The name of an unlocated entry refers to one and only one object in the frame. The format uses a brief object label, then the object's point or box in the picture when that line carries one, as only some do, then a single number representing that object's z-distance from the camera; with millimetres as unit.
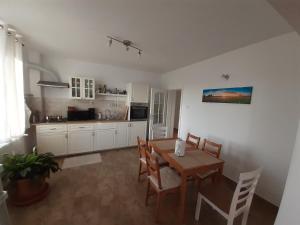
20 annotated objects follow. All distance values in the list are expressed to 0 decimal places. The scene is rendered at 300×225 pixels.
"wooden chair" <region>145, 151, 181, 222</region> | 1618
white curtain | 1811
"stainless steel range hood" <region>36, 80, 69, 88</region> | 3035
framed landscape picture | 2293
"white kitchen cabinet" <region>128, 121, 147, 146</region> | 3985
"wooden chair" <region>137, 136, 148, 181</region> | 2062
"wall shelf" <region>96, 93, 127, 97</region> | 3861
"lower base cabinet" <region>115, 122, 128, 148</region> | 3805
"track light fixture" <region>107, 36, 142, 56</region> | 2221
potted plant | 1783
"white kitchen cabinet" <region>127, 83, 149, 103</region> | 3996
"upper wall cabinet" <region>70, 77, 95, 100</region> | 3445
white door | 4336
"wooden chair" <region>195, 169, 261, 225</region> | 1256
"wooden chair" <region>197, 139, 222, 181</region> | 1986
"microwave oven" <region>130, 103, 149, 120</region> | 4039
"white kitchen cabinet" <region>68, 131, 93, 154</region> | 3260
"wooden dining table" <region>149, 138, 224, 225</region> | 1552
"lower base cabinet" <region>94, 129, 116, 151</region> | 3539
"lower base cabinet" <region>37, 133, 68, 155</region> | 2982
